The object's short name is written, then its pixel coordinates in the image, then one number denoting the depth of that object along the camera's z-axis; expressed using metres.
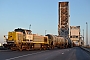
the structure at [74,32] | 90.41
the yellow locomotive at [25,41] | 32.94
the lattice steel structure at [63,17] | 75.06
